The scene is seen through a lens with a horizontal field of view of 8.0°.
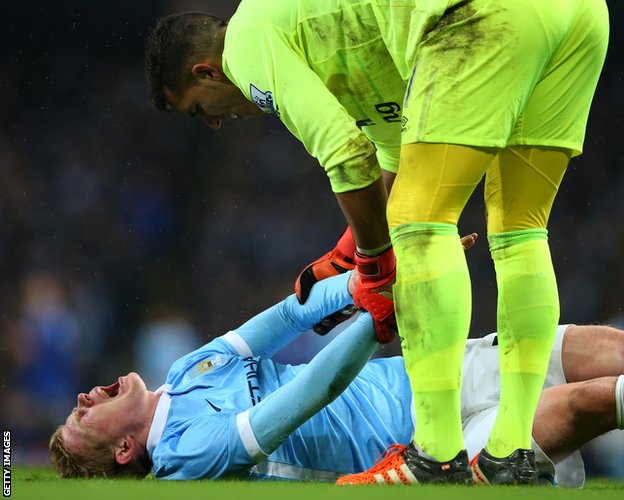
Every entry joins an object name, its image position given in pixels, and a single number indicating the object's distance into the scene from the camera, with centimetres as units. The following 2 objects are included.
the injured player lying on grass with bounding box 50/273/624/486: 904
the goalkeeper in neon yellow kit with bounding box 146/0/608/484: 866
